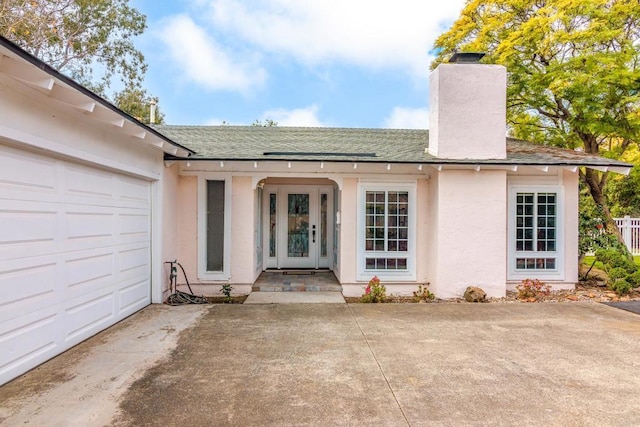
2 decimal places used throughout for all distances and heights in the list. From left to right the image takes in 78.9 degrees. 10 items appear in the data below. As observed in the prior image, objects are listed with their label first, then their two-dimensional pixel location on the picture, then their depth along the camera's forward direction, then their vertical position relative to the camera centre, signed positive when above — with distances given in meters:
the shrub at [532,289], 8.04 -1.58
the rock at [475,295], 7.75 -1.61
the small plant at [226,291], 8.07 -1.63
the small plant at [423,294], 8.06 -1.69
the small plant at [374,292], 7.85 -1.60
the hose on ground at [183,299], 7.48 -1.69
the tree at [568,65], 10.52 +4.29
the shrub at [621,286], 8.21 -1.51
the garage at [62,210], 3.85 +0.02
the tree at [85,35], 15.92 +8.26
